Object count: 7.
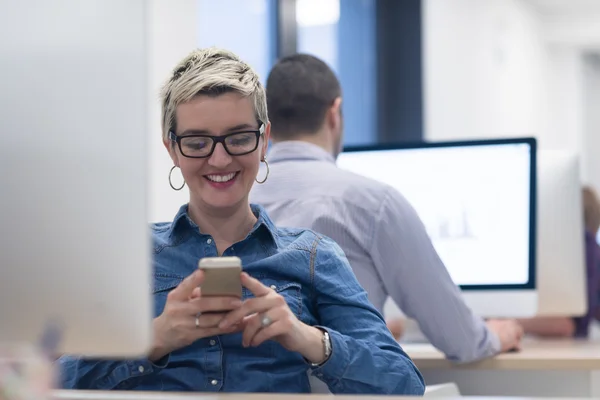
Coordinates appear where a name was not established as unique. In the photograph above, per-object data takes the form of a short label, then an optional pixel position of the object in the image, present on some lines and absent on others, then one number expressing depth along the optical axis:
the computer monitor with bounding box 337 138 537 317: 2.64
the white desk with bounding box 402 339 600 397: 2.41
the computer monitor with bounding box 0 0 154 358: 1.40
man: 2.34
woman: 1.89
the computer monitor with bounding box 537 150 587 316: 2.78
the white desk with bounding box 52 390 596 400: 1.52
